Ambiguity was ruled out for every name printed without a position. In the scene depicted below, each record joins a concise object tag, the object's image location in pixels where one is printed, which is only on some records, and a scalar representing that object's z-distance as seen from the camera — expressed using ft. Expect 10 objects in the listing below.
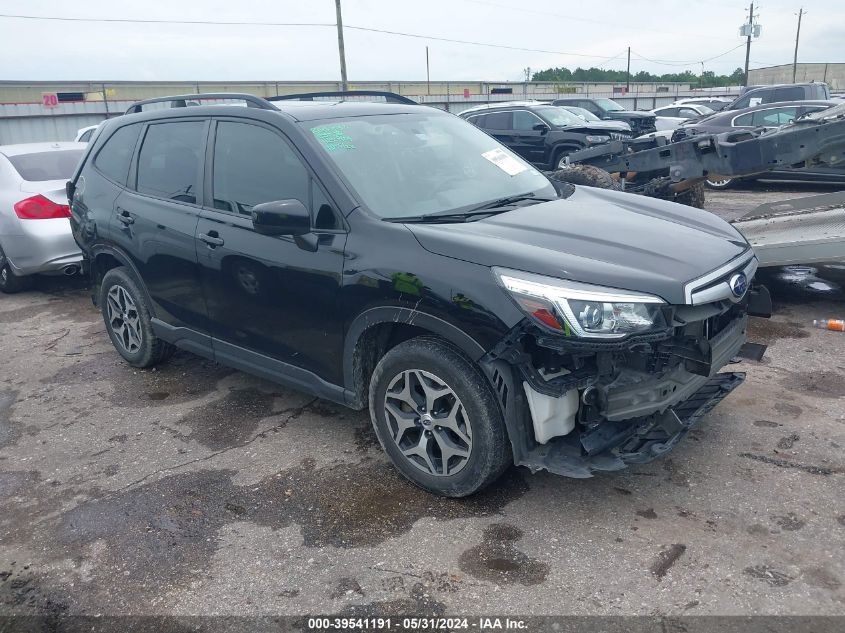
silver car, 23.81
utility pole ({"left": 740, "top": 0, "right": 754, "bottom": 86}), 193.15
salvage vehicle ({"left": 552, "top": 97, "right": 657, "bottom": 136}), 62.64
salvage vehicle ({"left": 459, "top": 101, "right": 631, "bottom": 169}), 44.50
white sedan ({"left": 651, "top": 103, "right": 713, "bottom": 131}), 73.41
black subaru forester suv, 9.77
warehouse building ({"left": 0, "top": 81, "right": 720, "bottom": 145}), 69.87
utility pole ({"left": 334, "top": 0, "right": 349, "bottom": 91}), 97.41
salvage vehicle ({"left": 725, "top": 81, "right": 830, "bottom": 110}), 59.82
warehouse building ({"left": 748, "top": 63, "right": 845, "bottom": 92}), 183.50
